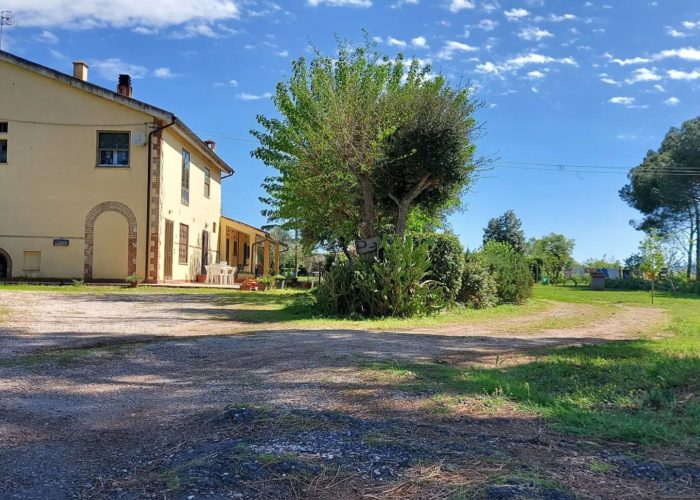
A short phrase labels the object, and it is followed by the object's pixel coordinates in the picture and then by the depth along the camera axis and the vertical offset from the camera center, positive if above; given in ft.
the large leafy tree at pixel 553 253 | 174.87 +5.66
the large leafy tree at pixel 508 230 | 221.25 +14.79
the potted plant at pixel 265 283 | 79.21 -2.56
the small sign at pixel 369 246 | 45.53 +1.61
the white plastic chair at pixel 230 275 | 86.12 -1.62
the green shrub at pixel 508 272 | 62.28 -0.49
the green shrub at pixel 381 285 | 42.09 -1.40
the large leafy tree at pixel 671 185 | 138.00 +22.58
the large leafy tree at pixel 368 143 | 46.88 +10.60
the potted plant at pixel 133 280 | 66.44 -1.96
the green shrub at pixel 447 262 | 48.78 +0.43
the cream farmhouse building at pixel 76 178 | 69.77 +10.42
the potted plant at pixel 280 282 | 89.86 -2.71
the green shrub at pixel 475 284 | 54.44 -1.62
